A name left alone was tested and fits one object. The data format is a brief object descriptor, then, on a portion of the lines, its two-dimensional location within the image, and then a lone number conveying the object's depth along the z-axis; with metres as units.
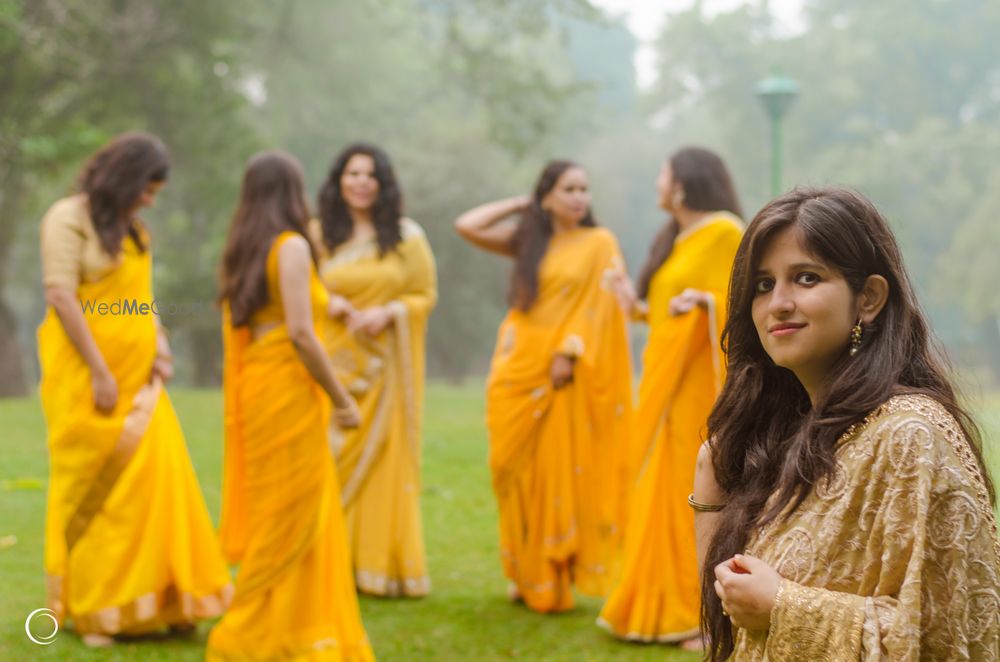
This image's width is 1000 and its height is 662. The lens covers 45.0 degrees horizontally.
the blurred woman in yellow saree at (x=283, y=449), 4.51
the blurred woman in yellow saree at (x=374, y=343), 6.25
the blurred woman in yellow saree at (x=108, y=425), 4.88
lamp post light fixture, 11.59
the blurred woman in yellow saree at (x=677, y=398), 5.31
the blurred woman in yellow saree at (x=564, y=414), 5.92
